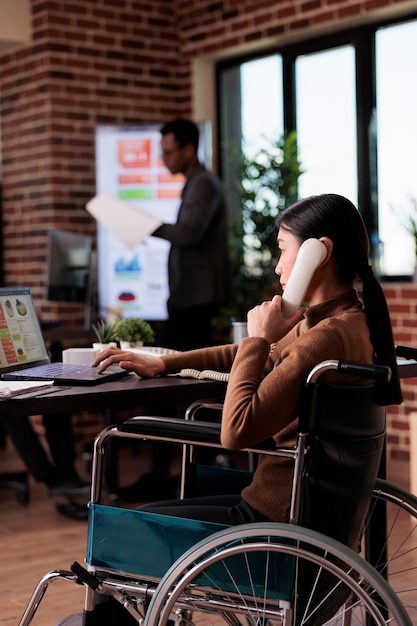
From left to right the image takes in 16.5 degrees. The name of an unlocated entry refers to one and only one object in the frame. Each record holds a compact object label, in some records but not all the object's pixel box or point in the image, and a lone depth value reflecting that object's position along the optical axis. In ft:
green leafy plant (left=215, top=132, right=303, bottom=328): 26.27
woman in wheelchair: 8.81
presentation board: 27.69
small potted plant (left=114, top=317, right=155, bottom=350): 13.88
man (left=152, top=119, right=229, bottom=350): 22.81
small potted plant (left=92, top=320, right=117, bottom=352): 14.03
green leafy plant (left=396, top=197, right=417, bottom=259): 25.13
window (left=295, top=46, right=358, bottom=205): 27.26
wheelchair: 8.28
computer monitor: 22.96
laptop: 11.42
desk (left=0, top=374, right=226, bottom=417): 9.91
